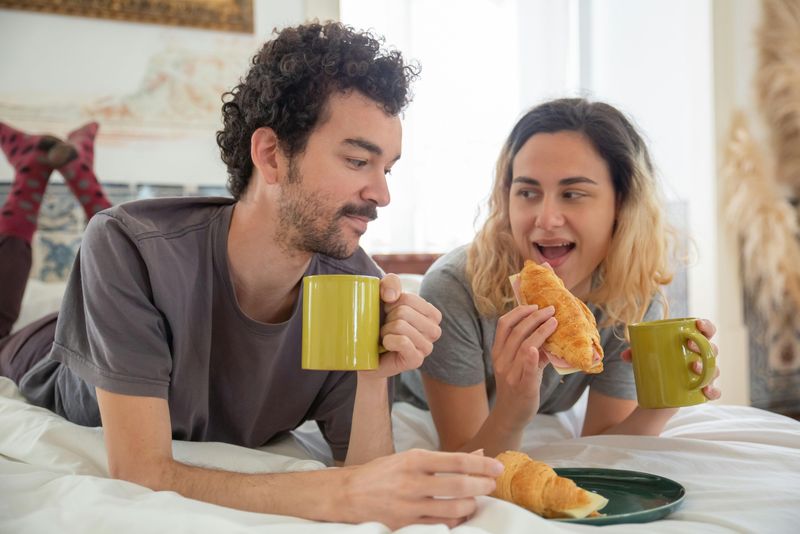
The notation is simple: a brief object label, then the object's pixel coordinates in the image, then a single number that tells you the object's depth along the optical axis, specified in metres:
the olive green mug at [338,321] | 1.25
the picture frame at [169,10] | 3.35
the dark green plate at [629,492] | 1.12
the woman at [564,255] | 1.86
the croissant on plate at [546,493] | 1.13
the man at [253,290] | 1.33
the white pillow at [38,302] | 2.88
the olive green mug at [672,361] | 1.43
